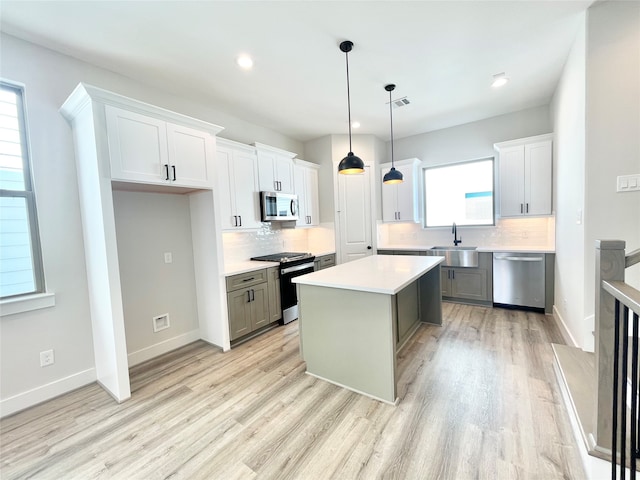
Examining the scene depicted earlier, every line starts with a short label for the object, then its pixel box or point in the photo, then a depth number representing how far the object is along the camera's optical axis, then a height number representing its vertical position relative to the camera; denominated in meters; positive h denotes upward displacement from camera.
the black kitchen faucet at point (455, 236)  4.72 -0.30
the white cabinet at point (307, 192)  4.59 +0.61
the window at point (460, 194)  4.56 +0.46
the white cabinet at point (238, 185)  3.38 +0.59
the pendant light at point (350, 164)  2.62 +0.59
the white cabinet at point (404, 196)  4.85 +0.48
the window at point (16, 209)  2.15 +0.25
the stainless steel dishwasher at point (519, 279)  3.76 -0.91
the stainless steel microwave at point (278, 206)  3.85 +0.32
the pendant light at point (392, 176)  3.28 +0.58
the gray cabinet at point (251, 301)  3.16 -0.92
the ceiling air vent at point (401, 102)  3.59 +1.65
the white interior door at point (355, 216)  4.94 +0.15
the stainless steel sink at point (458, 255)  4.18 -0.58
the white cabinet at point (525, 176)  3.77 +0.59
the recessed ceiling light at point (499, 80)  3.09 +1.64
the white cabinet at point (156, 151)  2.26 +0.78
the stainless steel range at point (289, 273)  3.76 -0.68
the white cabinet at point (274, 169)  3.91 +0.91
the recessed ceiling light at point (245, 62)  2.53 +1.63
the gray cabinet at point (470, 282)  4.12 -1.02
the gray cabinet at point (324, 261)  4.44 -0.63
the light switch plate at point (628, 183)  2.05 +0.22
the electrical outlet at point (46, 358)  2.28 -1.04
